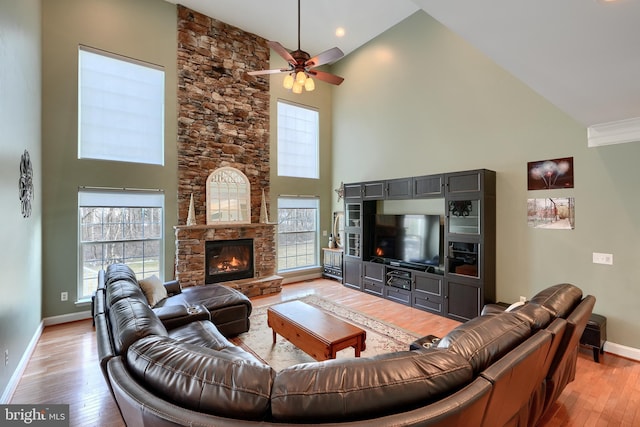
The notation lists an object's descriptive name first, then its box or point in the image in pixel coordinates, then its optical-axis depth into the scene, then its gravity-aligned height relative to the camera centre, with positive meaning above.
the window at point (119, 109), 4.63 +1.83
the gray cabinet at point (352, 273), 6.22 -1.27
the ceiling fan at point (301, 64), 3.56 +1.94
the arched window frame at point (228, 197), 5.71 +0.38
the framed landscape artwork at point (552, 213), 3.78 +0.02
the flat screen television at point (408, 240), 5.06 -0.48
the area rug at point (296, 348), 3.40 -1.65
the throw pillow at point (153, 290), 3.65 -0.96
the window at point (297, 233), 6.90 -0.42
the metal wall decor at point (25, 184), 3.03 +0.35
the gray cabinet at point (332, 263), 6.94 -1.17
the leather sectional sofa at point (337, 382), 1.12 -0.72
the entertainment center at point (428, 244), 4.35 -0.52
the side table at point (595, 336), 3.24 -1.37
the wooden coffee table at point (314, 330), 2.82 -1.20
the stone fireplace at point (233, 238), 5.27 -0.74
